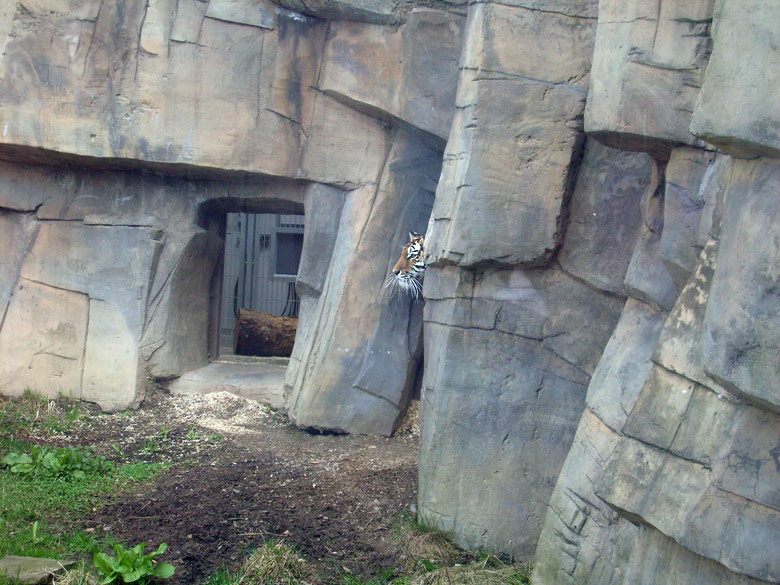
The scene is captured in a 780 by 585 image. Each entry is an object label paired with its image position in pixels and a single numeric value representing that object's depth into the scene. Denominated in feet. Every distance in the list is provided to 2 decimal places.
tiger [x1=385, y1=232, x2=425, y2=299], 19.80
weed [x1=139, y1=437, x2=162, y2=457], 18.15
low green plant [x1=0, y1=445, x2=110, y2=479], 15.98
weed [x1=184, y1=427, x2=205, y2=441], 19.42
